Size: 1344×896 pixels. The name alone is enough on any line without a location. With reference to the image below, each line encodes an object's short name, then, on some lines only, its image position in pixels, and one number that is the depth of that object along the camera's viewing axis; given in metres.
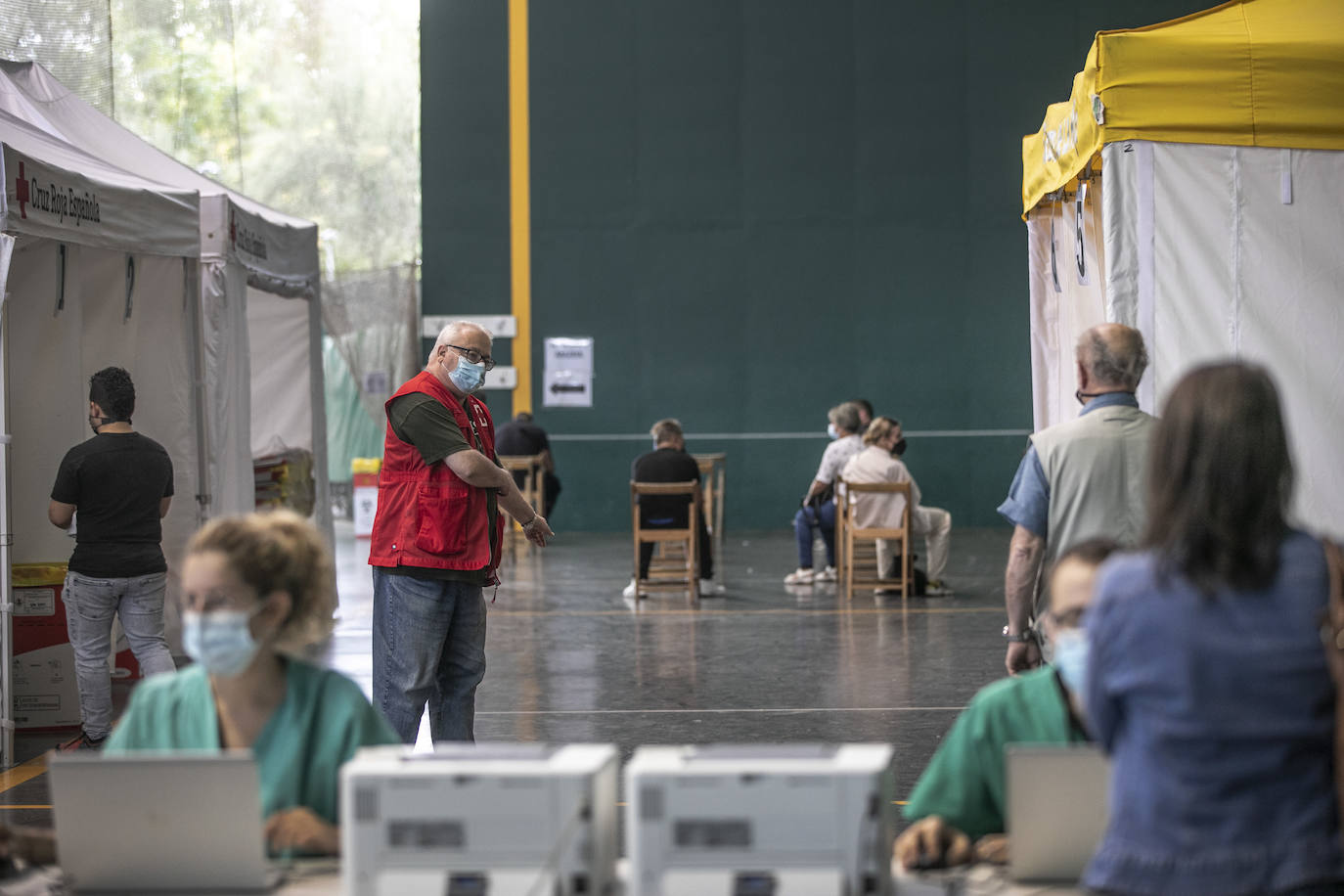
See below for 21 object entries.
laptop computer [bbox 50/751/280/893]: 4.08
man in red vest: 8.73
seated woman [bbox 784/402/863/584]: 22.00
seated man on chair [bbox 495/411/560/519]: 28.31
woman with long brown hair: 3.29
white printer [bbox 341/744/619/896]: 3.77
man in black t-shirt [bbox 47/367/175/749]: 10.89
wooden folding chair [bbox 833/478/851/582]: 21.46
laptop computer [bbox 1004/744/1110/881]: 4.10
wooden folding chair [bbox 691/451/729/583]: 27.59
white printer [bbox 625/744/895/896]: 3.79
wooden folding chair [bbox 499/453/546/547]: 27.75
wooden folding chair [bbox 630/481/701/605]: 20.30
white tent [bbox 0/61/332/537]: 14.36
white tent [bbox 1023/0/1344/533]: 8.81
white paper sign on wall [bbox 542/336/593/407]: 32.03
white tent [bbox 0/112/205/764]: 10.98
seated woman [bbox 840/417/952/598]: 20.50
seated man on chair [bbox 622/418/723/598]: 20.70
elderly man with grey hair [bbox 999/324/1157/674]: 7.45
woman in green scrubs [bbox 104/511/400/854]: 4.59
